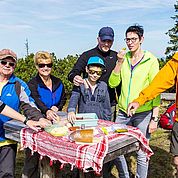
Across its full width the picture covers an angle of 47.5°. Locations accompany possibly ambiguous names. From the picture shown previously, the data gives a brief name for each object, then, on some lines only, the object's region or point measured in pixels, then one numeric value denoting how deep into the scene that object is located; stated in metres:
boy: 2.06
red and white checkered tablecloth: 1.49
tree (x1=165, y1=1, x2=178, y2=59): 7.73
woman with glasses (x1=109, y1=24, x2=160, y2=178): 2.06
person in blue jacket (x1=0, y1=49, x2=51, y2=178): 1.90
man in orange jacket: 1.81
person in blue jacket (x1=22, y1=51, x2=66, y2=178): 2.15
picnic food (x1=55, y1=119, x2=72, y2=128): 1.85
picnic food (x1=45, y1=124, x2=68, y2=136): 1.71
